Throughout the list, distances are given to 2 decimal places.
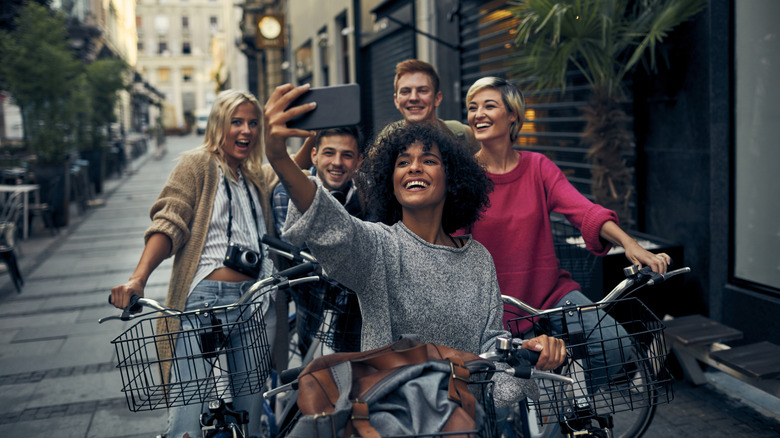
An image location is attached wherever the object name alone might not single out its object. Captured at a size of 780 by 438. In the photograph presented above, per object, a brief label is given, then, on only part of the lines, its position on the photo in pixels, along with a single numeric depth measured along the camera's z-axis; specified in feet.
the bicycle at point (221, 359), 7.36
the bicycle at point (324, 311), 8.82
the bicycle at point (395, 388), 4.94
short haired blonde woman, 8.75
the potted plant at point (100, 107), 55.47
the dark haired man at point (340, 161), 10.09
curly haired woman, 6.07
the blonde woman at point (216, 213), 9.32
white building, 297.53
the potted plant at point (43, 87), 39.73
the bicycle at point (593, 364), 6.41
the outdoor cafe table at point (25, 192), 31.94
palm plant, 14.97
